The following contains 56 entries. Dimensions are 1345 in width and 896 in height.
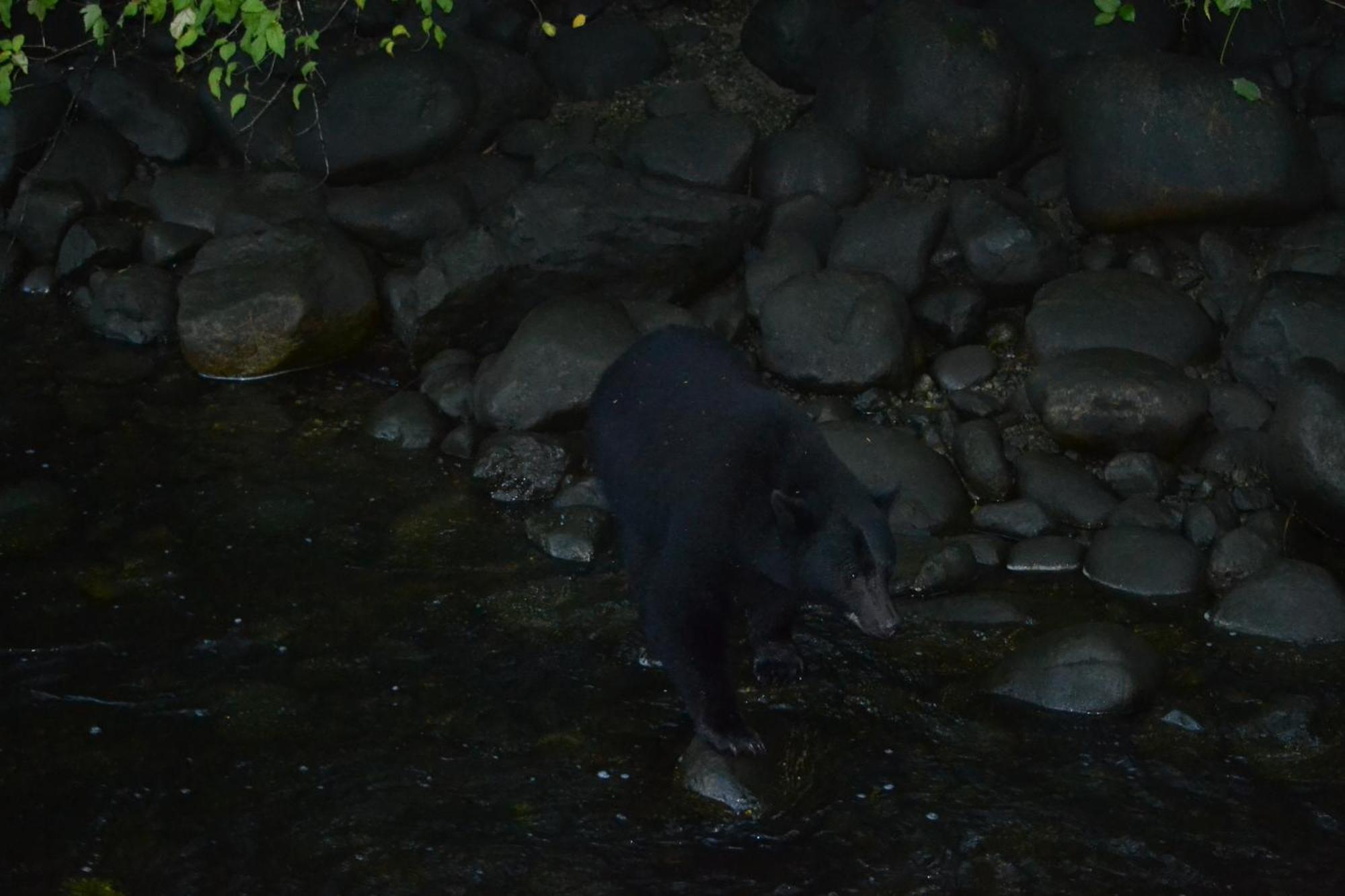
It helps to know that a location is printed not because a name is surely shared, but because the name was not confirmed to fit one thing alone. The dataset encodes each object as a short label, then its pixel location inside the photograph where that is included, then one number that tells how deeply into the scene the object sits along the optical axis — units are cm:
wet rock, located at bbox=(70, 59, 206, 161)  1180
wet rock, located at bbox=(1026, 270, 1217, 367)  945
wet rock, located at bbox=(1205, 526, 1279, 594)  805
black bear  618
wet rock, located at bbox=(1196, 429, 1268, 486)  881
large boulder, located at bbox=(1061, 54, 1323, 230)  998
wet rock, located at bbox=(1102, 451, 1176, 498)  877
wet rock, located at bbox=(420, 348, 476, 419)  969
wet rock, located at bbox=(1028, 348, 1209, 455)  888
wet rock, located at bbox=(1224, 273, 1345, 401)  916
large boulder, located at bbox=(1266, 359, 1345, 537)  818
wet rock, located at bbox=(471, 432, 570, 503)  898
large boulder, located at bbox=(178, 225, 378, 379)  993
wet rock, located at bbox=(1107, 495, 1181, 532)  847
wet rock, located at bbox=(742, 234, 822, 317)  1010
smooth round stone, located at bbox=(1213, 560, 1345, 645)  762
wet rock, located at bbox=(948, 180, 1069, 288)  1002
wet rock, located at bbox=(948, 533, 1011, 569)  833
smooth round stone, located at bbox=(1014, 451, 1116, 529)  861
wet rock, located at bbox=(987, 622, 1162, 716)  704
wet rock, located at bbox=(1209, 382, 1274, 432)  912
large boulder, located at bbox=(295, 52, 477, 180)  1105
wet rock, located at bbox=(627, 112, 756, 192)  1080
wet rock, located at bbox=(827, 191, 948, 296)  1012
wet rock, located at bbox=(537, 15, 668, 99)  1196
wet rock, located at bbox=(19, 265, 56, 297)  1112
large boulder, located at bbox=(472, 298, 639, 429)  930
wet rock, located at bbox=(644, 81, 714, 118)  1161
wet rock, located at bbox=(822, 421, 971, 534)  858
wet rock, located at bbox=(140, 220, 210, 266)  1099
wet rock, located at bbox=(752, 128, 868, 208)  1077
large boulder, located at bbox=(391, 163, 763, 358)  1002
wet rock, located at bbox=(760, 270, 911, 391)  955
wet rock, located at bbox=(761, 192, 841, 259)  1052
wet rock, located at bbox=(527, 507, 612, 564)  838
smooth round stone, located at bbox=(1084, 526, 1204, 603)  810
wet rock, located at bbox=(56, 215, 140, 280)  1102
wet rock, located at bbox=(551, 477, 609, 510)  871
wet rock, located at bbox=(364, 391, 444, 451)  945
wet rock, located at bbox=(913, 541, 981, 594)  805
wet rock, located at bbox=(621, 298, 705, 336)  985
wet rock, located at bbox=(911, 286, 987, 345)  989
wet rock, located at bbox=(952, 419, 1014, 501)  886
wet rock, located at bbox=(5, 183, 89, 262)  1127
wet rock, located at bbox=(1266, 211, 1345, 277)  982
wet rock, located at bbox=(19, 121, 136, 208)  1153
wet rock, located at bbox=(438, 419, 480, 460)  930
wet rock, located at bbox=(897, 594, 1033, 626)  777
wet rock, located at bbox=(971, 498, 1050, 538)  856
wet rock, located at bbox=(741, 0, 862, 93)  1167
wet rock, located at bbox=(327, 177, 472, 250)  1071
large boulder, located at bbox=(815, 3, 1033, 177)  1066
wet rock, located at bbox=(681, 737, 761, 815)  632
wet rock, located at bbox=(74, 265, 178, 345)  1059
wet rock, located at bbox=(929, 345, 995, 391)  966
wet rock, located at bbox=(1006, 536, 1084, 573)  829
